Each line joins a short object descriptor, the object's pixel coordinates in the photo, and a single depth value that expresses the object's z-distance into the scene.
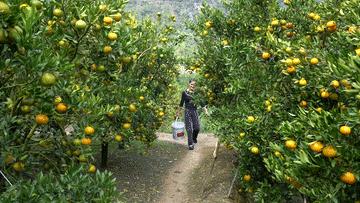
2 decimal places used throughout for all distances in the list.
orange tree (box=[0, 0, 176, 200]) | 2.68
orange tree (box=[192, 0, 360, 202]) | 3.09
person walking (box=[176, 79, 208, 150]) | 11.68
